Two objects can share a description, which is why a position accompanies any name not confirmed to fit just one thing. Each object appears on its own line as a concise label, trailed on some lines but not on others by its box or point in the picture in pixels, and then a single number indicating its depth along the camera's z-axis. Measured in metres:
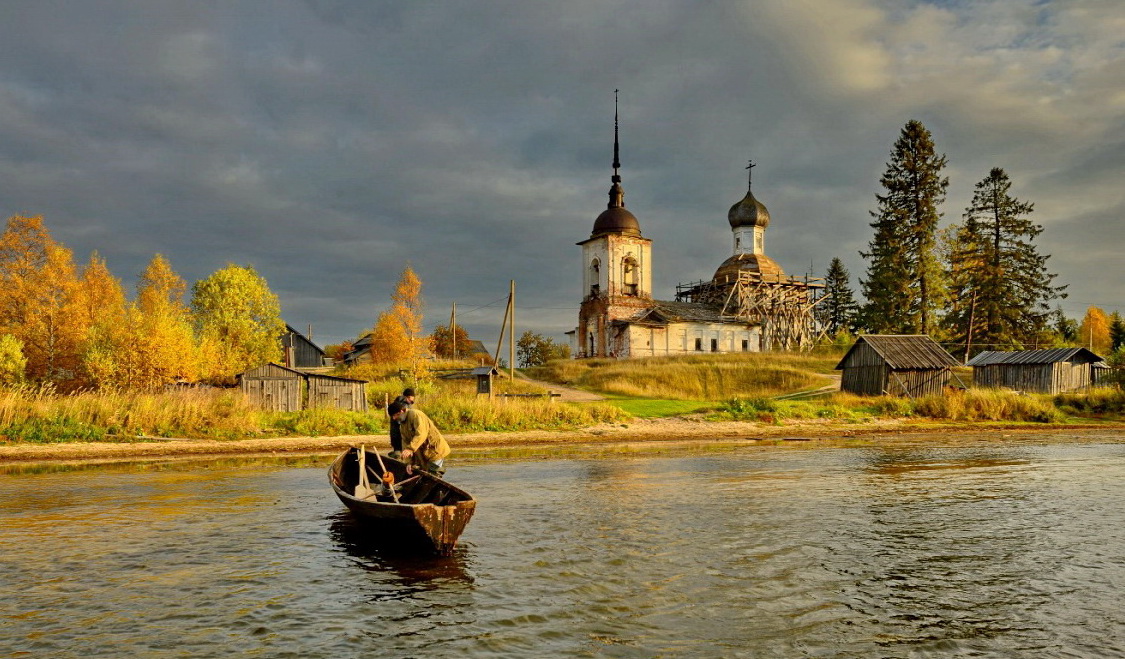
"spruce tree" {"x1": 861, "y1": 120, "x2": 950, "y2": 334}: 60.41
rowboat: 11.28
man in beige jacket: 14.70
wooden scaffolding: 76.62
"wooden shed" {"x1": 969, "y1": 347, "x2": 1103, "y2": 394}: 47.66
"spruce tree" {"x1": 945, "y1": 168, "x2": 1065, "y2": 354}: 62.19
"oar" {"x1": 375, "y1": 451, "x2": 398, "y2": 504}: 13.47
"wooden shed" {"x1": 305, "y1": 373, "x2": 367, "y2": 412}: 36.16
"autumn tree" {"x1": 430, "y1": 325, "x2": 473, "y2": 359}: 82.31
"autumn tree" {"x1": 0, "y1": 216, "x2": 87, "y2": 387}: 40.62
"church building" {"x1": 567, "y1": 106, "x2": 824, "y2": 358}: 71.94
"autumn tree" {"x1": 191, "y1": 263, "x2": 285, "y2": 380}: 55.69
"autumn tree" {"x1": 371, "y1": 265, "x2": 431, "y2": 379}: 55.59
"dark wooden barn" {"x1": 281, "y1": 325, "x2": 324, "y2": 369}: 76.96
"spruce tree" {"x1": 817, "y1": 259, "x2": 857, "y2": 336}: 100.33
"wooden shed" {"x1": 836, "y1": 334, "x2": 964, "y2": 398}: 44.84
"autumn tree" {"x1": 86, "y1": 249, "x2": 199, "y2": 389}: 36.25
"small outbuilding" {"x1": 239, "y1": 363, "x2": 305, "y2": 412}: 35.94
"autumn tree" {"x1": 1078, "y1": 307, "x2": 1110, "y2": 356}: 100.94
